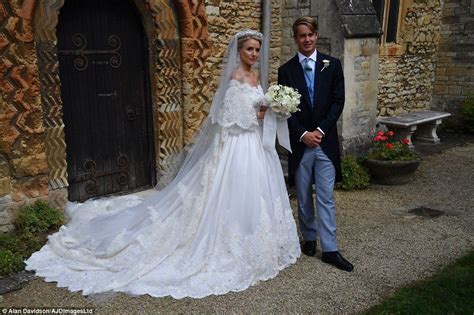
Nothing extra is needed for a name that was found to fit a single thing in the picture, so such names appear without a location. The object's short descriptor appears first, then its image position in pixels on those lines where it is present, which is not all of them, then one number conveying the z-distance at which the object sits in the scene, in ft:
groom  13.43
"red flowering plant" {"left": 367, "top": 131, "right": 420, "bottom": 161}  22.80
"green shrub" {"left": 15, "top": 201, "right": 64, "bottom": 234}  14.96
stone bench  28.96
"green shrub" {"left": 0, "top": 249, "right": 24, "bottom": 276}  12.91
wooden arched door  17.07
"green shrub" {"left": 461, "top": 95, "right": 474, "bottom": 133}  33.60
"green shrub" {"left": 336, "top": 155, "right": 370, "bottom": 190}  21.98
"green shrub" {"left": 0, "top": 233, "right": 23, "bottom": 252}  13.99
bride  12.30
